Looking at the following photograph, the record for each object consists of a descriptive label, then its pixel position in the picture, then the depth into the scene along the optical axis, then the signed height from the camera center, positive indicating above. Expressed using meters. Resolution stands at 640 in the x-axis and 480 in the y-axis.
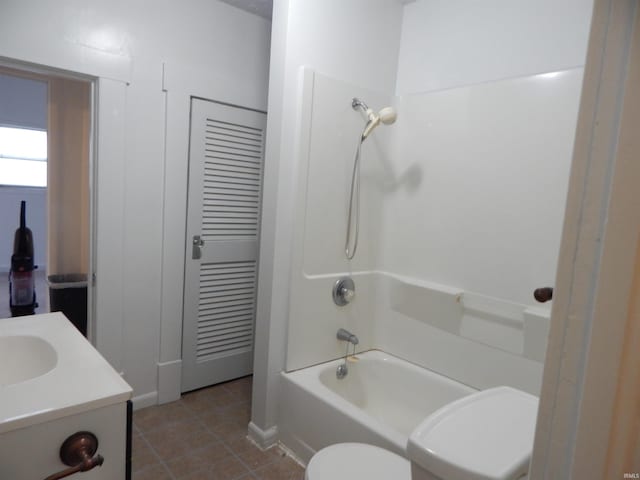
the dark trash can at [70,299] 2.94 -0.81
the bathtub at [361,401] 1.73 -0.95
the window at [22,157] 4.62 +0.32
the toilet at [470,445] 0.97 -0.58
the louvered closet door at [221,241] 2.48 -0.27
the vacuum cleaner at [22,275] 3.61 -0.82
